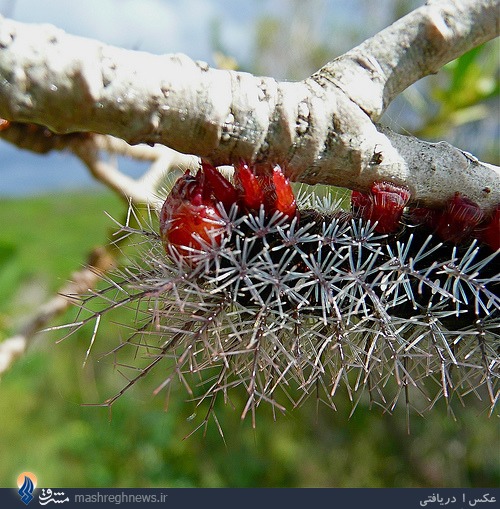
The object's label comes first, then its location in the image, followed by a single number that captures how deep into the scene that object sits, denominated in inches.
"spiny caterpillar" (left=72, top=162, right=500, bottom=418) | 3.9
